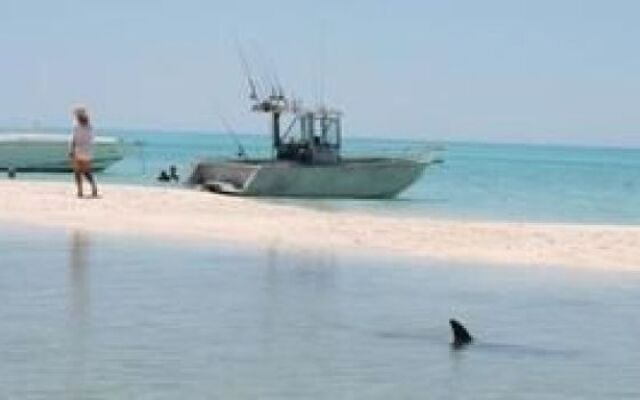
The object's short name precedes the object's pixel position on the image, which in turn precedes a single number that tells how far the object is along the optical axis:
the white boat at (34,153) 55.16
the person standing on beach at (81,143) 29.91
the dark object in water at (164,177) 53.19
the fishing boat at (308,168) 40.16
